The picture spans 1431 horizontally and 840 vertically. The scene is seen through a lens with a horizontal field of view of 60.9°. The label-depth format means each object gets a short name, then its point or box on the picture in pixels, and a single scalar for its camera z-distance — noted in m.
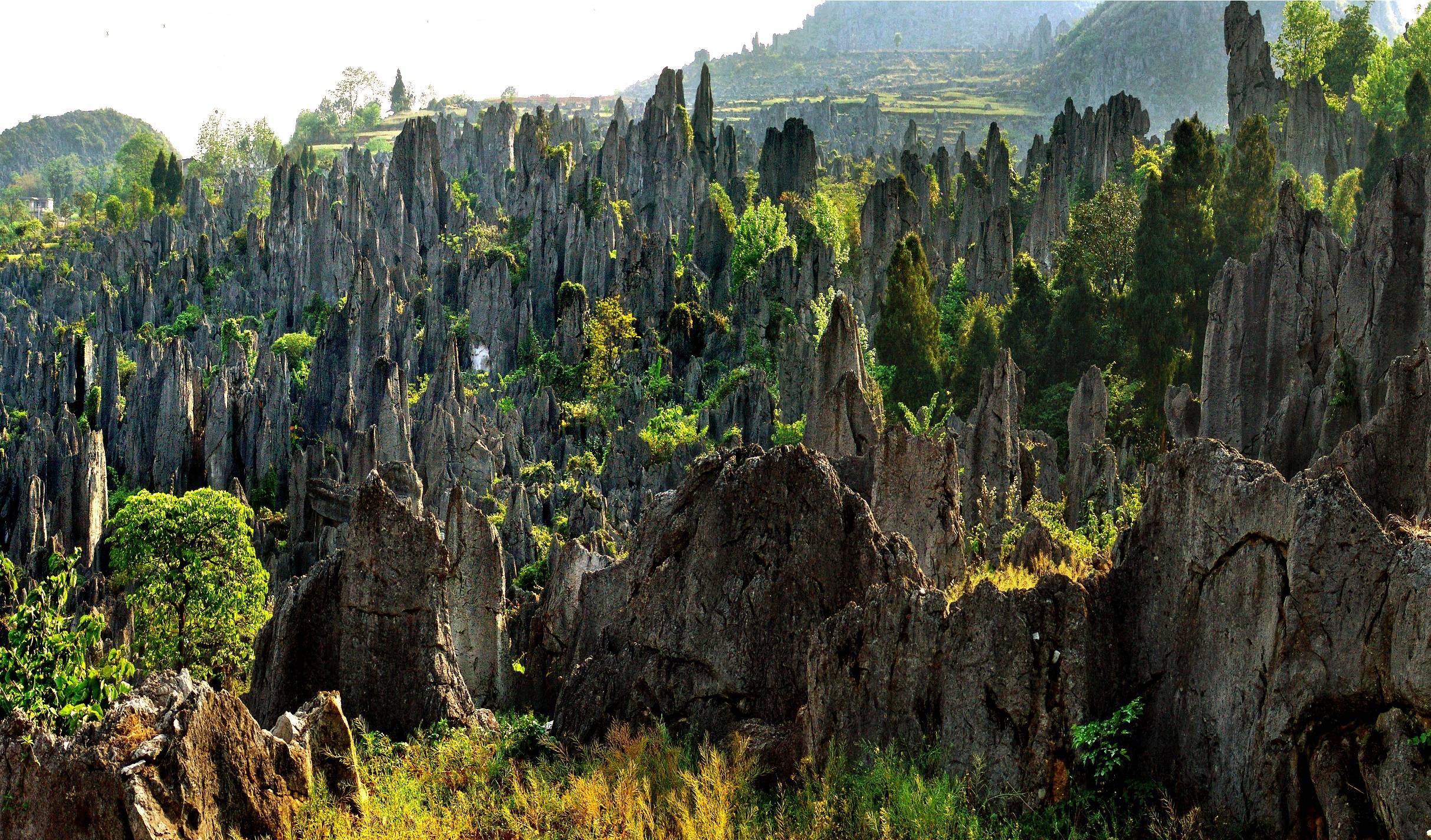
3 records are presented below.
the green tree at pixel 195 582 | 24.19
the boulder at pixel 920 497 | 16.75
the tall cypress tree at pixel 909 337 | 36.75
